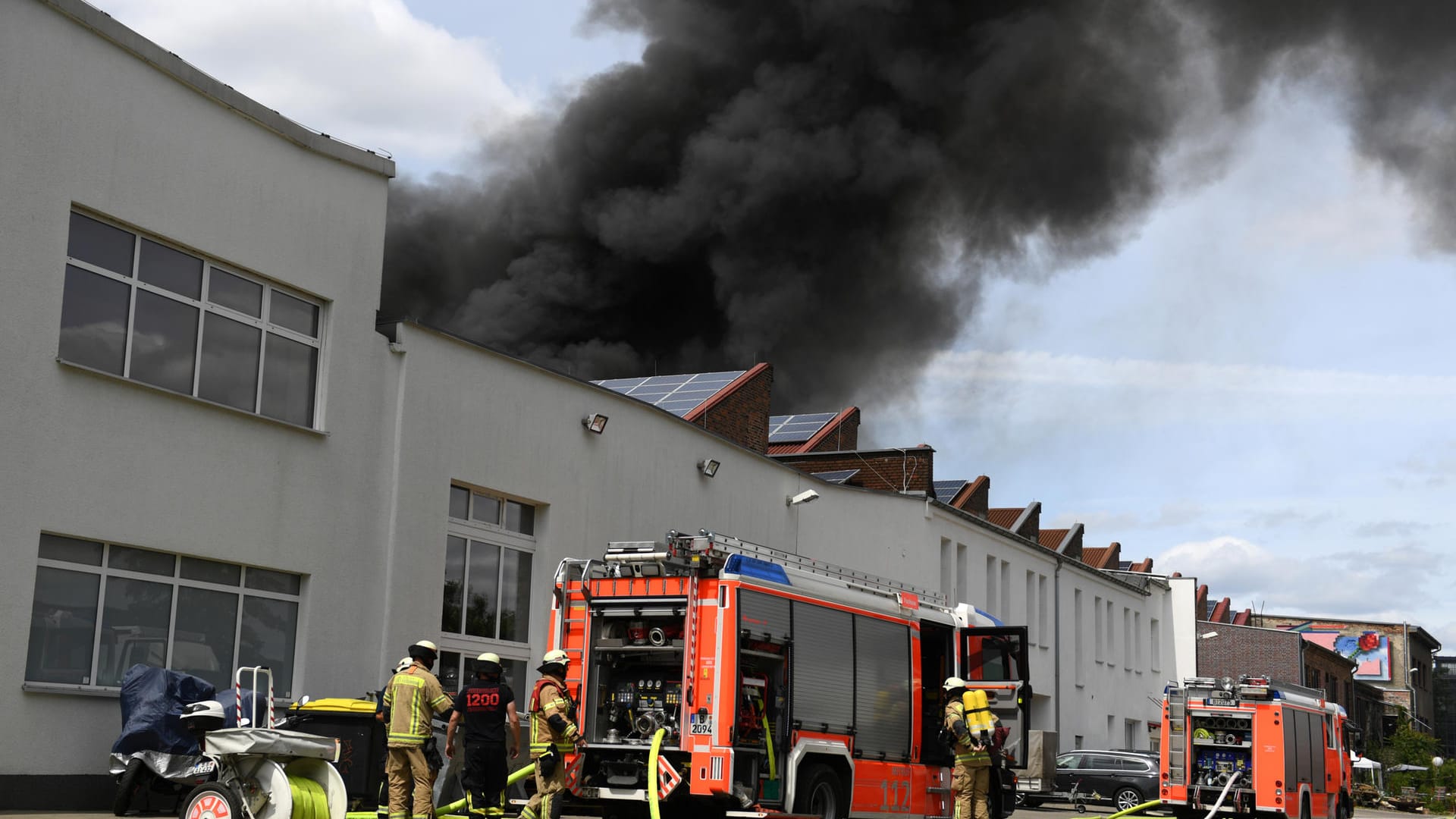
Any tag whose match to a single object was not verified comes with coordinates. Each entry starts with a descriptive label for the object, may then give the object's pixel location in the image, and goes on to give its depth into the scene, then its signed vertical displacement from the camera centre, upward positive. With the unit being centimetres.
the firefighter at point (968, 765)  1447 -83
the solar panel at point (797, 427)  3591 +631
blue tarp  1298 -50
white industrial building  1327 +256
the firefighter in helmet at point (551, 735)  1217 -56
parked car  3072 -190
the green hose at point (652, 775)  1256 -90
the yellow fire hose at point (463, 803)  1334 -130
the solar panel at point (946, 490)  3734 +504
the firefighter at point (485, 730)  1227 -55
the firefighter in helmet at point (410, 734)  1185 -58
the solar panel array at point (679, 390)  2781 +572
